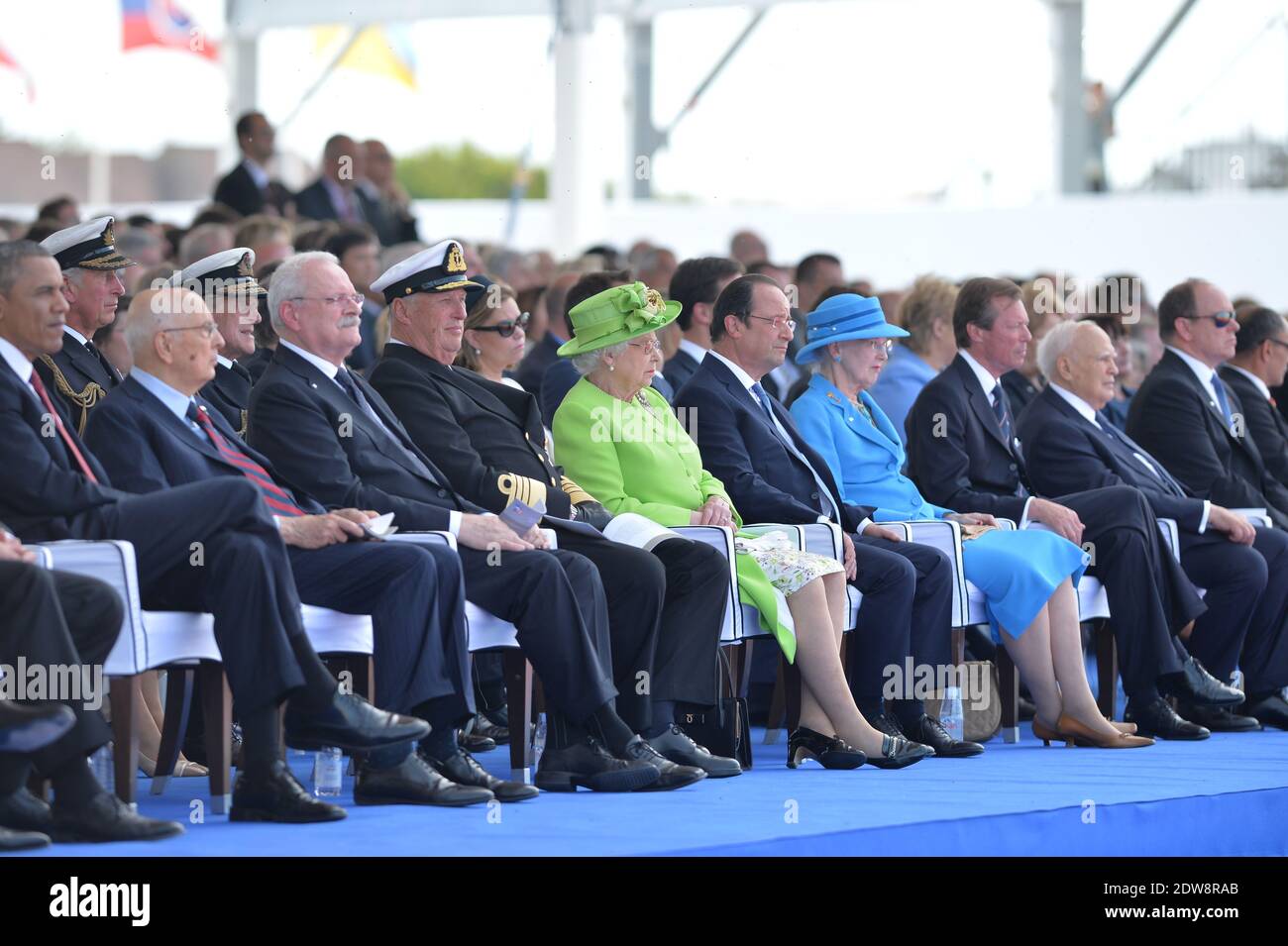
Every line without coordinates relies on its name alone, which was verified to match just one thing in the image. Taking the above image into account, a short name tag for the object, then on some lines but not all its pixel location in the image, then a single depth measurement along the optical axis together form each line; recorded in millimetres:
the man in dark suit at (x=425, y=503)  10047
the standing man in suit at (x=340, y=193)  21031
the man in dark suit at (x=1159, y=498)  14156
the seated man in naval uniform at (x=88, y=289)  10891
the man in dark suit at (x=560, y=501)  10680
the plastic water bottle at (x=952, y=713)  12594
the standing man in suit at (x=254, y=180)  20797
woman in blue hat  12523
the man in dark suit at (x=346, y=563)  9547
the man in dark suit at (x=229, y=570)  8844
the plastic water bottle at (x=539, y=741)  11089
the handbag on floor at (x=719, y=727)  11336
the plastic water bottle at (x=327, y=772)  9922
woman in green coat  11312
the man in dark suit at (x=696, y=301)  13562
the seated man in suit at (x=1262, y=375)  15766
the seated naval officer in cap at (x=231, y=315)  11070
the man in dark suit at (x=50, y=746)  7973
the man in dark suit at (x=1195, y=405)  15133
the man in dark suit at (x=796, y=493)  12031
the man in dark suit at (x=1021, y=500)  13234
